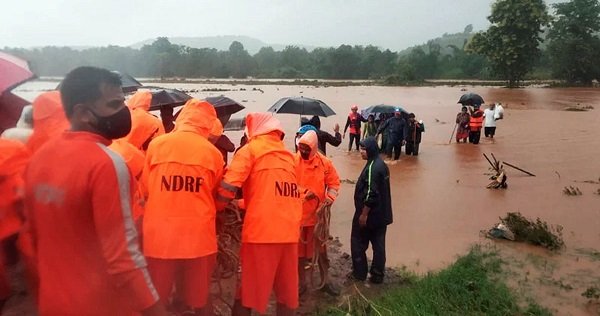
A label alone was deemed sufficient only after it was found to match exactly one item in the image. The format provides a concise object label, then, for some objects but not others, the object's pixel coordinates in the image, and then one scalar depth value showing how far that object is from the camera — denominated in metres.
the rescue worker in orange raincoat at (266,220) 3.49
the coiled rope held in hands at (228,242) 3.88
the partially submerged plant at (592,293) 4.94
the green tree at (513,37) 41.19
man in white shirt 17.28
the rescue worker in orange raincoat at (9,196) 2.84
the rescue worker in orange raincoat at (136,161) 3.47
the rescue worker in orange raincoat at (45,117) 2.99
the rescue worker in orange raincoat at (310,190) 4.62
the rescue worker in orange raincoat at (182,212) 3.15
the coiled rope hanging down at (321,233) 4.56
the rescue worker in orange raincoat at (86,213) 1.97
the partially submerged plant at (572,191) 9.60
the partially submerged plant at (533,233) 6.61
